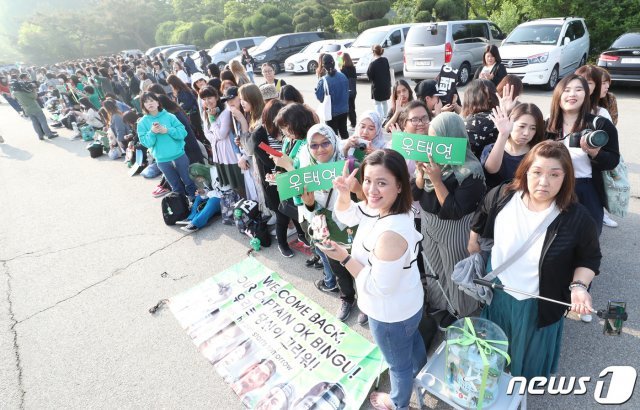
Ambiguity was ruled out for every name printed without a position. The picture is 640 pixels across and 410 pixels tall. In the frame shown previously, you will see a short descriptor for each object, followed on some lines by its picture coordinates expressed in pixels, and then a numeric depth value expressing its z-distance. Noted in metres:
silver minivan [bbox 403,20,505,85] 10.20
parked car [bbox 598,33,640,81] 7.95
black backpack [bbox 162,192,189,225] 5.39
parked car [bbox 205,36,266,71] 19.12
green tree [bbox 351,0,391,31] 23.23
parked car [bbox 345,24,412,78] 12.48
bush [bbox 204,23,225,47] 35.31
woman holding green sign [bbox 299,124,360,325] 2.79
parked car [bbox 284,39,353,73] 16.34
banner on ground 2.70
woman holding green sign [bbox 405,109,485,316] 2.43
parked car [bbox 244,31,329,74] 18.23
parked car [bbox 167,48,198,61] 21.18
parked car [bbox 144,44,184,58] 25.98
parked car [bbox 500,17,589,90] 8.80
